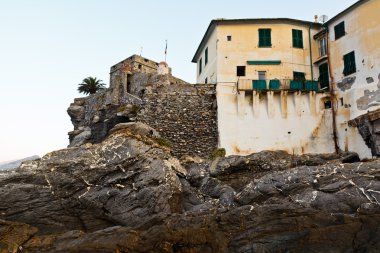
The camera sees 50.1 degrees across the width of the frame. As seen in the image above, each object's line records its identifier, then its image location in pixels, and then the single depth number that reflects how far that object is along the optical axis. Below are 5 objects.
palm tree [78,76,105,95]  42.81
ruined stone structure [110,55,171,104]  36.77
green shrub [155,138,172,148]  29.09
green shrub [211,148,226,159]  30.66
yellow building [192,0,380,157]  31.72
